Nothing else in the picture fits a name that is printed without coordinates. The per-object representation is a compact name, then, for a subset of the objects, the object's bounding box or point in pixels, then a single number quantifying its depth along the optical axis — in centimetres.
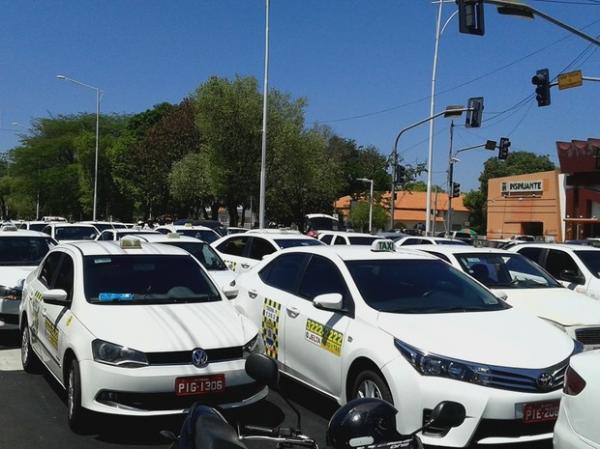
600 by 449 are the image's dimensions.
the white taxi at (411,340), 462
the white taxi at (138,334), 512
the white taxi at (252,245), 1273
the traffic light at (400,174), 3017
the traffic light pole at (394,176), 2870
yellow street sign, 1634
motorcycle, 271
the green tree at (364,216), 6185
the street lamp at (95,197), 5000
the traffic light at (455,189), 3560
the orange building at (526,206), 4769
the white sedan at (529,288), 741
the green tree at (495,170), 8644
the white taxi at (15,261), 896
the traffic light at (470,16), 1295
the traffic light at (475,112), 2328
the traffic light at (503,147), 2797
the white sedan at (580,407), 347
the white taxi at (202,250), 1123
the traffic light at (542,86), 1650
